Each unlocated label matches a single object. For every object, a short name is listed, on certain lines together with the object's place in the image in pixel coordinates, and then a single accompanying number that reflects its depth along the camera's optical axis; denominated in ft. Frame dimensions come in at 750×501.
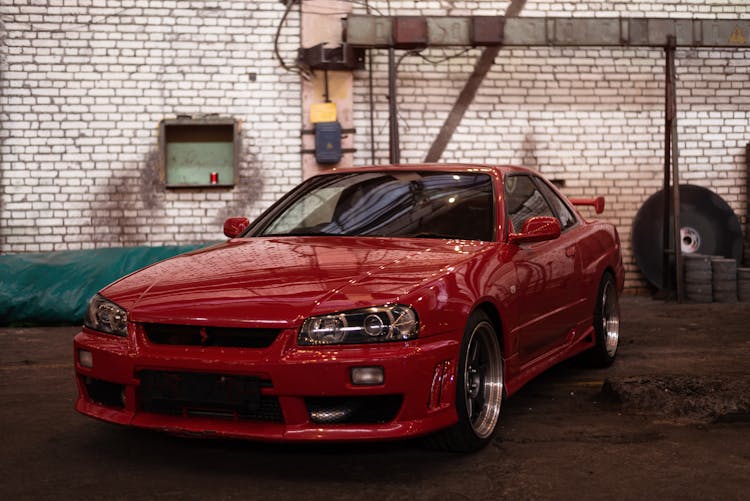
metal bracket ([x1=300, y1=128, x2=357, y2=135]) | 35.01
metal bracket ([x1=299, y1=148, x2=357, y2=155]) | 35.06
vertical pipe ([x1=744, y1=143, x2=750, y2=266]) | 37.52
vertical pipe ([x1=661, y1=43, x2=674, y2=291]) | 34.17
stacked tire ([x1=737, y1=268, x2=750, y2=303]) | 34.06
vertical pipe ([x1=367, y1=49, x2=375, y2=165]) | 35.42
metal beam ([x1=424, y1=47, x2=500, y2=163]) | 35.96
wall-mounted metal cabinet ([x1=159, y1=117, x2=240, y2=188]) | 34.78
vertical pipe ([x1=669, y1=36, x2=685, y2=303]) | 33.88
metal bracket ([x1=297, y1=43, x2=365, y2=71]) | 33.65
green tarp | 28.27
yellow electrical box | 34.88
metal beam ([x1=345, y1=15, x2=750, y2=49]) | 32.65
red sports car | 11.14
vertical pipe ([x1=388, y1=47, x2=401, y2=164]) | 33.30
